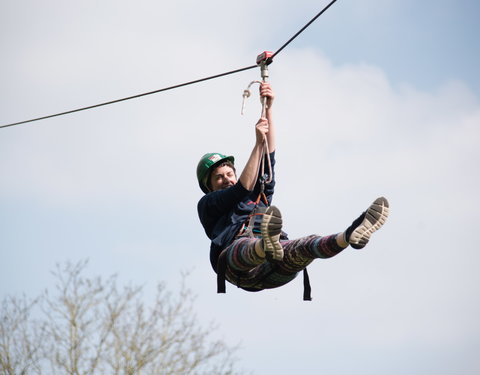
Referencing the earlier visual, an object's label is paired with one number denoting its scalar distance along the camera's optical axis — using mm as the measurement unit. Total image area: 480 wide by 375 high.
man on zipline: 8891
